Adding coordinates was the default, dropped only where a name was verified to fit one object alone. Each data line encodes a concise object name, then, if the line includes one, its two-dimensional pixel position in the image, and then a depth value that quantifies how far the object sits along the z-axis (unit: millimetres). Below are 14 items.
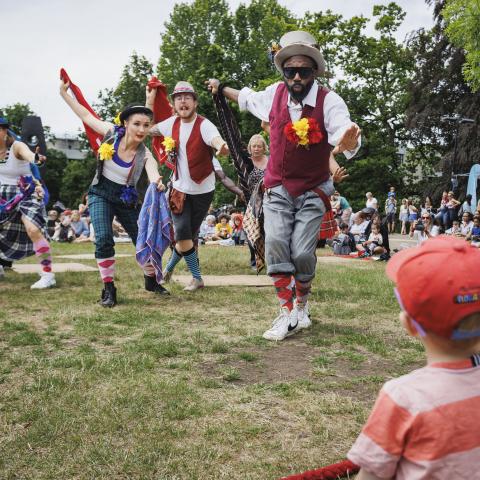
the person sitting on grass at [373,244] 12253
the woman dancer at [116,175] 5828
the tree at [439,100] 26984
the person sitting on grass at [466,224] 13988
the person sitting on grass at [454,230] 14591
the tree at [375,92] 32906
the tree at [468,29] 18766
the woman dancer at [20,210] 6941
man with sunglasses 4293
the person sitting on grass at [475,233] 13367
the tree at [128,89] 38344
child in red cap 1328
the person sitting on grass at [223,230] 18094
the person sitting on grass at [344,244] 13307
